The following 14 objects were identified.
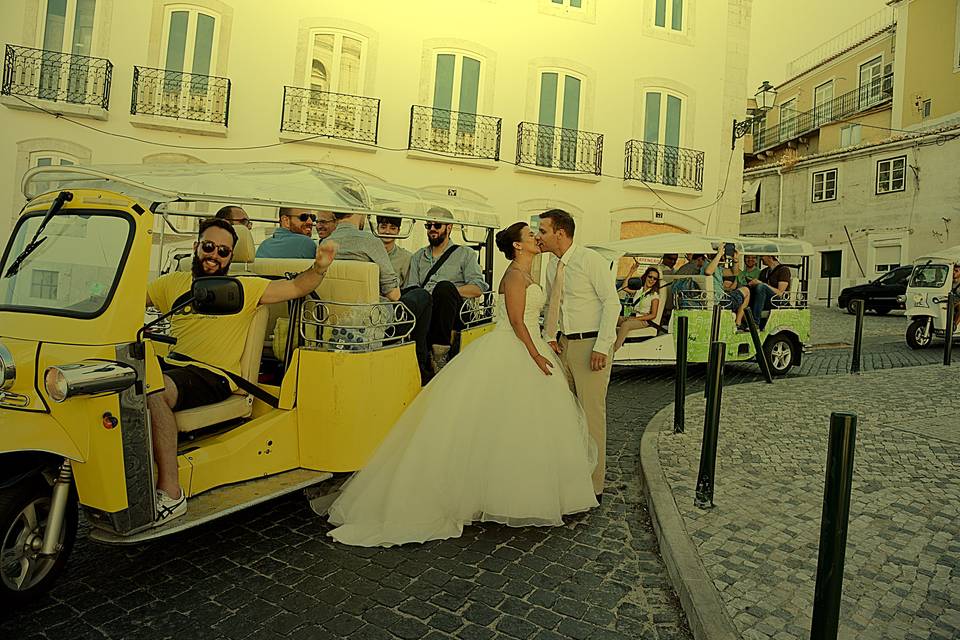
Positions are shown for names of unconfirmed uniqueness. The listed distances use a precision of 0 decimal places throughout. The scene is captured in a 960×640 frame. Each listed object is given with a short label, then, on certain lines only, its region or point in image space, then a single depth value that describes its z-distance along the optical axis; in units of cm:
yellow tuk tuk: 310
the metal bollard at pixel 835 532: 265
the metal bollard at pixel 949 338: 1155
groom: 488
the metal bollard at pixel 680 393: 674
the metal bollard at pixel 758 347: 985
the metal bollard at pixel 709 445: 470
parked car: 2283
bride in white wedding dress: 413
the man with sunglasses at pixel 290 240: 564
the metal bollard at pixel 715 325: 856
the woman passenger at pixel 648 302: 1022
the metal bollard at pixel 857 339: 1051
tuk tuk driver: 392
